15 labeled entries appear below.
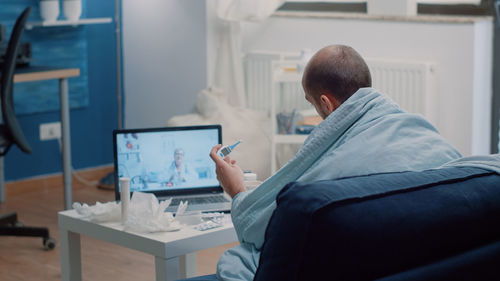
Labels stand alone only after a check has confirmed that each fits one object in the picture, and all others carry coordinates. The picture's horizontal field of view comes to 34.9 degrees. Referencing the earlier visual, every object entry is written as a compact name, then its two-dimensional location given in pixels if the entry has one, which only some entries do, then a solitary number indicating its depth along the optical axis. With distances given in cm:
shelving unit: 422
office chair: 359
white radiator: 397
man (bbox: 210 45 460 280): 168
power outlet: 470
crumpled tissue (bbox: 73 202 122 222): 225
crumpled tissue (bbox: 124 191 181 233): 214
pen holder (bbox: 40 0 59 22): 443
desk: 389
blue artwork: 449
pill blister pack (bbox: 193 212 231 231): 220
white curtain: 456
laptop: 248
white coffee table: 206
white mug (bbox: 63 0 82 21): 454
